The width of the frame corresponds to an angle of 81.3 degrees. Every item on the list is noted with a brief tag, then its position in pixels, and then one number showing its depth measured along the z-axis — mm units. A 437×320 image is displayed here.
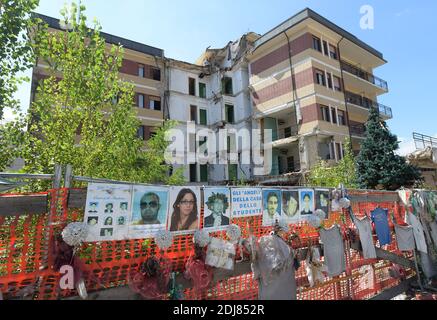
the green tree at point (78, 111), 4984
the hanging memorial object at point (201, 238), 3088
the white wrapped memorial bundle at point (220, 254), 3117
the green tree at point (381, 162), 15453
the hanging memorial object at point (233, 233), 3312
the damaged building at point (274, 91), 21500
